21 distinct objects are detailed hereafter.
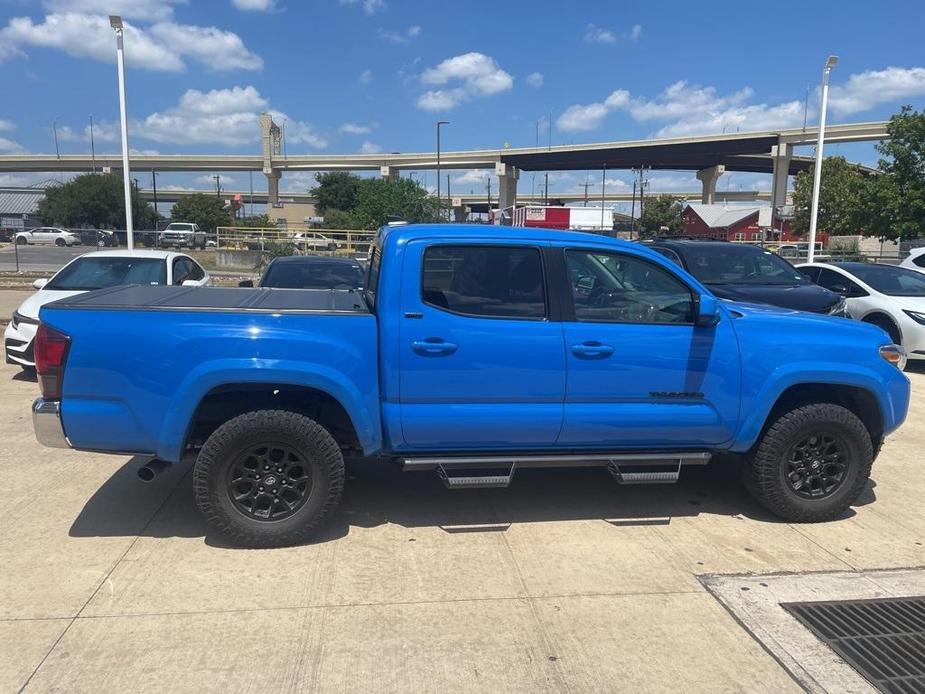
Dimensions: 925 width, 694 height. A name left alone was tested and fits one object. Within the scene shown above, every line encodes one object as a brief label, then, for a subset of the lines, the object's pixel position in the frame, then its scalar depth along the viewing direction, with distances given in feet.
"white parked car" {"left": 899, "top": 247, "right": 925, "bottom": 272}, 44.37
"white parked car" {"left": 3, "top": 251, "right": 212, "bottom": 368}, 29.48
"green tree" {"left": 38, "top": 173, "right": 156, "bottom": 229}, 227.40
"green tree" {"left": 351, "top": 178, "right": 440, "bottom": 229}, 155.84
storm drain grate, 10.25
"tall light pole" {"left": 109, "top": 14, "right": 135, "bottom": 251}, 52.28
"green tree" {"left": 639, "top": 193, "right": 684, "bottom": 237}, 279.49
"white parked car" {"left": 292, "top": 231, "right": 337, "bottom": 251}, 128.88
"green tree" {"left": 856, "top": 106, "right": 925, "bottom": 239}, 77.46
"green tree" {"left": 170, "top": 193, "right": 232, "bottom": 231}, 252.21
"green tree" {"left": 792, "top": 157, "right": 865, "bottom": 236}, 150.10
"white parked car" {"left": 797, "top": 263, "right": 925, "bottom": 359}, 32.50
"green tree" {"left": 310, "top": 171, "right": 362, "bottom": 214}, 302.66
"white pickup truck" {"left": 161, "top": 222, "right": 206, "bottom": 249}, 135.95
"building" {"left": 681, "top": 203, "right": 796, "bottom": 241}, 255.29
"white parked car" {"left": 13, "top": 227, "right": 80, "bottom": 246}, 153.17
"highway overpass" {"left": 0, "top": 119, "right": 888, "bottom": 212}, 246.47
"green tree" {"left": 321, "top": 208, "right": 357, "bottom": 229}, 213.25
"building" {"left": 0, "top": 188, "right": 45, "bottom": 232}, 375.45
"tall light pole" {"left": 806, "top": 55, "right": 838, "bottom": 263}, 60.26
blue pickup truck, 12.83
